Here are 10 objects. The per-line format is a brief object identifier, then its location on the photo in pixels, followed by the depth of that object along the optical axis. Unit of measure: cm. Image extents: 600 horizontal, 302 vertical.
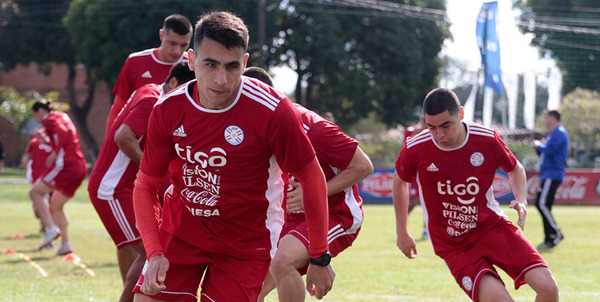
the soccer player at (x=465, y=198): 1134
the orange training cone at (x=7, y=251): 2380
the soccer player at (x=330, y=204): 1052
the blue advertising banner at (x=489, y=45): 4194
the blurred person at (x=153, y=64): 1445
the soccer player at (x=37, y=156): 2736
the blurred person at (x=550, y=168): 2675
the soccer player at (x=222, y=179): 768
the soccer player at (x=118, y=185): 1238
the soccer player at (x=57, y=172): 2331
